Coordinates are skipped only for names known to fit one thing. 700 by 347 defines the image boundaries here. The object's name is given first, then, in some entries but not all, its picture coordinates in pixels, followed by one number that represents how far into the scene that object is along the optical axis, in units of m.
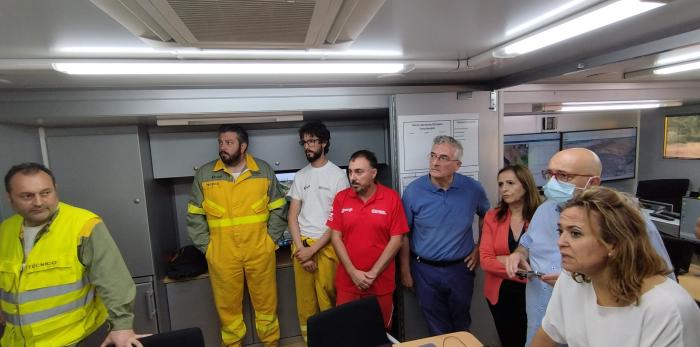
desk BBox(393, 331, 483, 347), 1.50
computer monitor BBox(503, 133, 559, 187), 3.85
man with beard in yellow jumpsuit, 2.47
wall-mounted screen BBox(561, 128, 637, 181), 4.24
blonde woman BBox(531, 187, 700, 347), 1.00
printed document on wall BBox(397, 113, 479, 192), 2.54
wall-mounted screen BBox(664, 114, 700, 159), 4.21
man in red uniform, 2.24
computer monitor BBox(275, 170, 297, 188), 3.04
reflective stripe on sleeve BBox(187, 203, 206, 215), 2.53
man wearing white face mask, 1.63
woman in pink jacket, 2.00
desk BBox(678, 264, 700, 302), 2.26
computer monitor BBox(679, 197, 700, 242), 2.46
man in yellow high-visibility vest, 1.55
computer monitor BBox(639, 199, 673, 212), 3.09
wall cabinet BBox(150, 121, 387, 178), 2.75
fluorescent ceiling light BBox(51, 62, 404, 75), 1.58
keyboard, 2.75
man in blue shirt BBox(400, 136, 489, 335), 2.27
